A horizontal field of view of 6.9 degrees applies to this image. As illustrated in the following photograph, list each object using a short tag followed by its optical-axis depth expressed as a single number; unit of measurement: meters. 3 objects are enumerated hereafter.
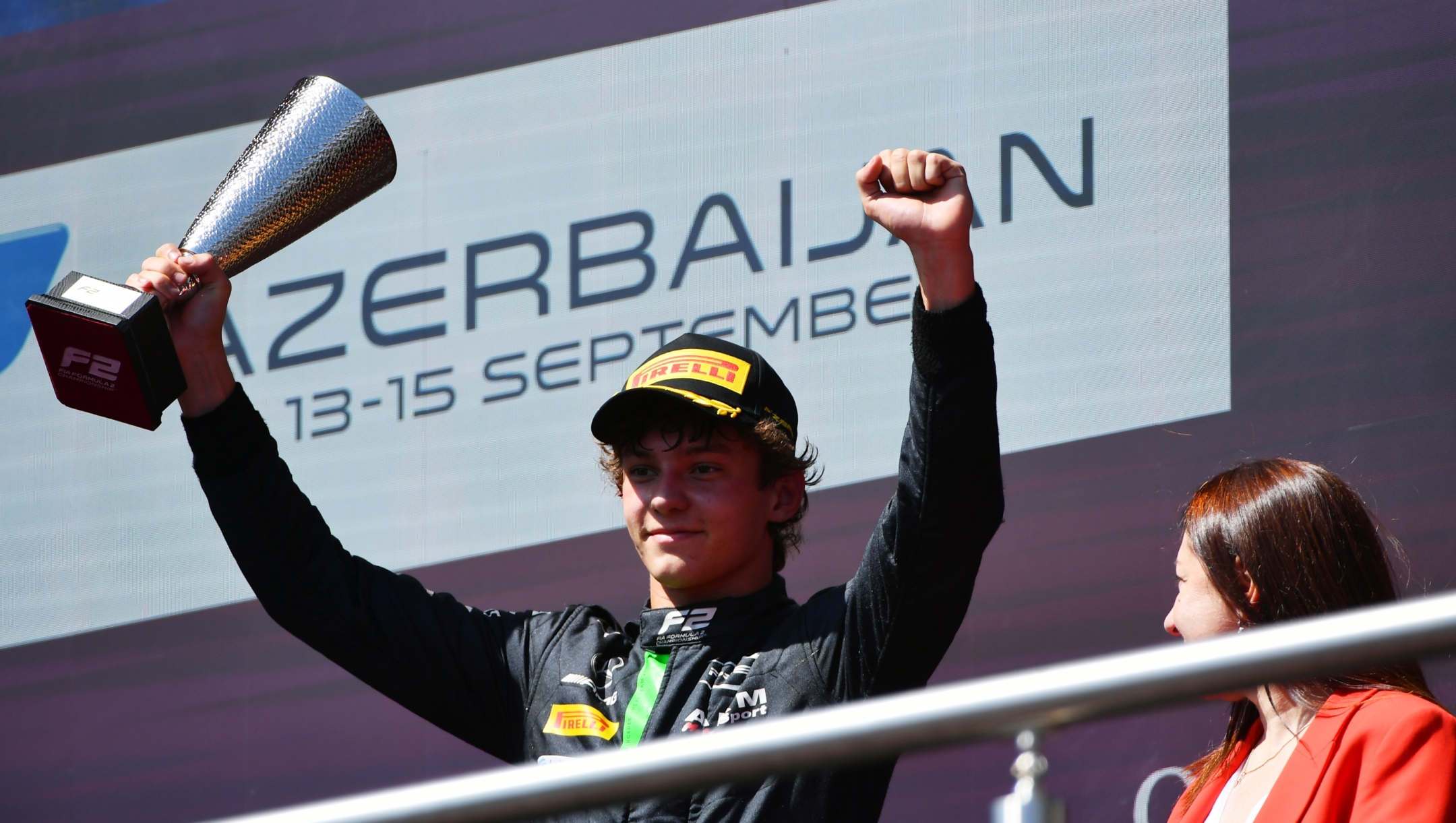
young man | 12.23
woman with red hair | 12.12
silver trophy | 12.36
